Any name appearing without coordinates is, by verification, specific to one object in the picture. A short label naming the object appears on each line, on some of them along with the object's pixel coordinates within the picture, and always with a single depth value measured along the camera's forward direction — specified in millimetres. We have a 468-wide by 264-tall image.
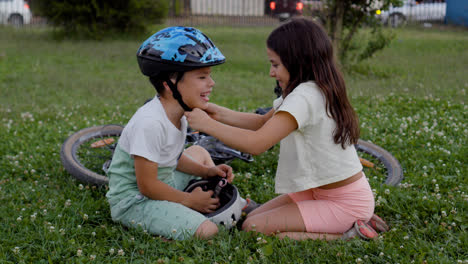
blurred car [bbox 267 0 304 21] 24500
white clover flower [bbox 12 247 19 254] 3490
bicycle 4989
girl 3467
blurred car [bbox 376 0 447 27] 23969
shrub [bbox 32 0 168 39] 17188
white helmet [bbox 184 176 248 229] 3834
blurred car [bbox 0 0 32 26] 22047
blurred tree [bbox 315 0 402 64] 11625
